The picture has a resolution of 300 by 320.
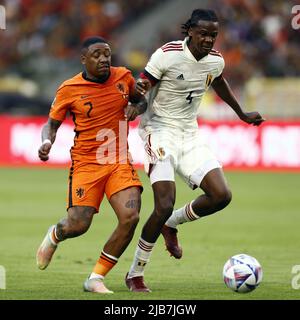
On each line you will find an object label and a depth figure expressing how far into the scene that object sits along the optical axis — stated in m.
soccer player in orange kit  18.73
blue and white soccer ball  18.31
